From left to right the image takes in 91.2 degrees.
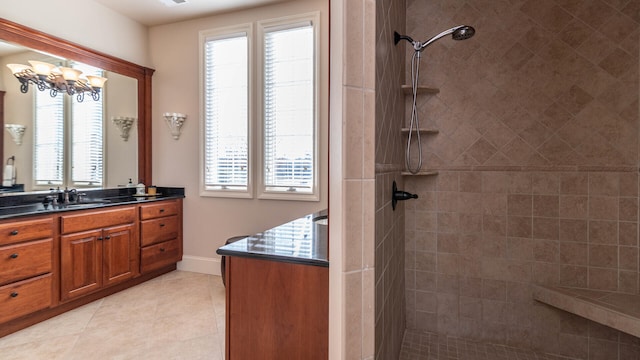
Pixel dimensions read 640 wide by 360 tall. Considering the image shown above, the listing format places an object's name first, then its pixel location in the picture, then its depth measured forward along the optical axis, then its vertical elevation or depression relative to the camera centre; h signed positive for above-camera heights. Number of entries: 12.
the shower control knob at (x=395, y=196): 1.64 -0.08
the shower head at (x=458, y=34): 1.70 +0.82
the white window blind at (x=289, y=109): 3.21 +0.75
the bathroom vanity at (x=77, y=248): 2.24 -0.60
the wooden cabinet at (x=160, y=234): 3.27 -0.60
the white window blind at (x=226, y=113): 3.48 +0.76
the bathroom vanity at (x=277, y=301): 1.14 -0.46
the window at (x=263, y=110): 3.22 +0.76
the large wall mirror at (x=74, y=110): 2.65 +0.69
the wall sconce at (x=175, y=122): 3.67 +0.69
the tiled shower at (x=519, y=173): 1.93 +0.05
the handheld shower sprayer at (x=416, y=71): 1.72 +0.75
